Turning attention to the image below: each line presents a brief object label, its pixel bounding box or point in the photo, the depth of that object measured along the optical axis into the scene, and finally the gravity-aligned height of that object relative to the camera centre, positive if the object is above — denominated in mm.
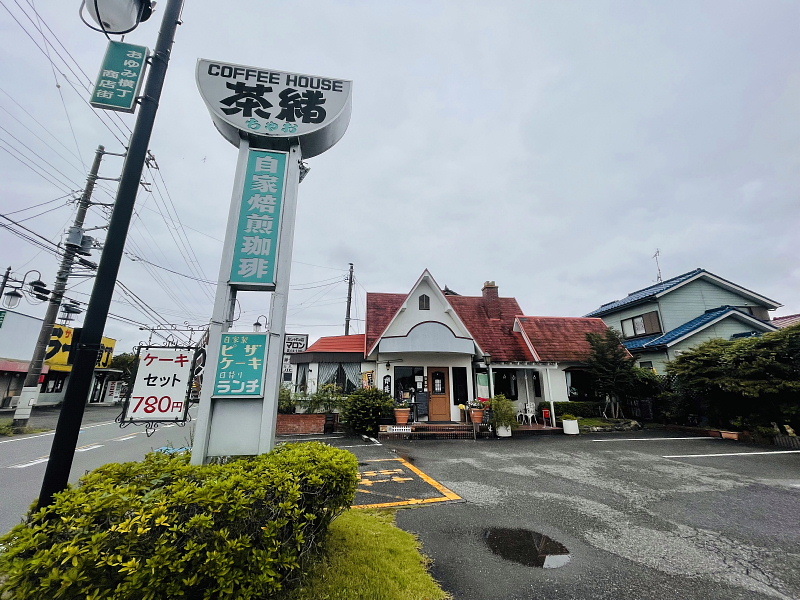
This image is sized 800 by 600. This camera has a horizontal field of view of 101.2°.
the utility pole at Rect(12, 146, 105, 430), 12633 +949
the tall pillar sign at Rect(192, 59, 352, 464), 3699 +2063
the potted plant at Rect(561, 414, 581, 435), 13016 -1392
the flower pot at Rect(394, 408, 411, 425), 12680 -1037
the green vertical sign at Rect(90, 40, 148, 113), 3373 +3095
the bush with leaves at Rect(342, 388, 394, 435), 12664 -853
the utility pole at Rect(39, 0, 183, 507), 2605 +921
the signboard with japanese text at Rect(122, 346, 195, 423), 3873 +1
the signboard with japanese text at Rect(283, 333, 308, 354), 16297 +2104
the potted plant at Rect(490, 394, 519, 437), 12297 -1051
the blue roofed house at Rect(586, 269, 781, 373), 18047 +4454
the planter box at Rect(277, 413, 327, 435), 12961 -1404
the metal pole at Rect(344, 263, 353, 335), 24406 +6724
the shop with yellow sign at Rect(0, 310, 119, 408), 22500 +1384
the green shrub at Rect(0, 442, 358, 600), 1960 -985
